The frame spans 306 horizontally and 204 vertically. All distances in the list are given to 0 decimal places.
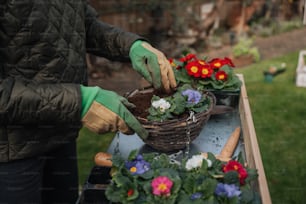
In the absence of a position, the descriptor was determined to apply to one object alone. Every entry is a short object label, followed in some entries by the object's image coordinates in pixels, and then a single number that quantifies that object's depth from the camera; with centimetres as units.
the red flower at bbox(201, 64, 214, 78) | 173
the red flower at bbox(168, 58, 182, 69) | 179
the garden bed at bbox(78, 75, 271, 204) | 118
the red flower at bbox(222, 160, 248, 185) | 108
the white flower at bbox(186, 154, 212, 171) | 112
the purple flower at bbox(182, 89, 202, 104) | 146
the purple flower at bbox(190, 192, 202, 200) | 102
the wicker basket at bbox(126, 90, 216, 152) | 135
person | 124
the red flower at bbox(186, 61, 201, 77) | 172
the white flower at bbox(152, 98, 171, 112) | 139
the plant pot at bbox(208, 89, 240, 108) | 175
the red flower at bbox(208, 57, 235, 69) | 181
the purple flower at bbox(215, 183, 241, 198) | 102
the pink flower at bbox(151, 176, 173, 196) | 102
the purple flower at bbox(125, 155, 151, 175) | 112
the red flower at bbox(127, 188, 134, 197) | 105
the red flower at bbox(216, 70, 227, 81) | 176
